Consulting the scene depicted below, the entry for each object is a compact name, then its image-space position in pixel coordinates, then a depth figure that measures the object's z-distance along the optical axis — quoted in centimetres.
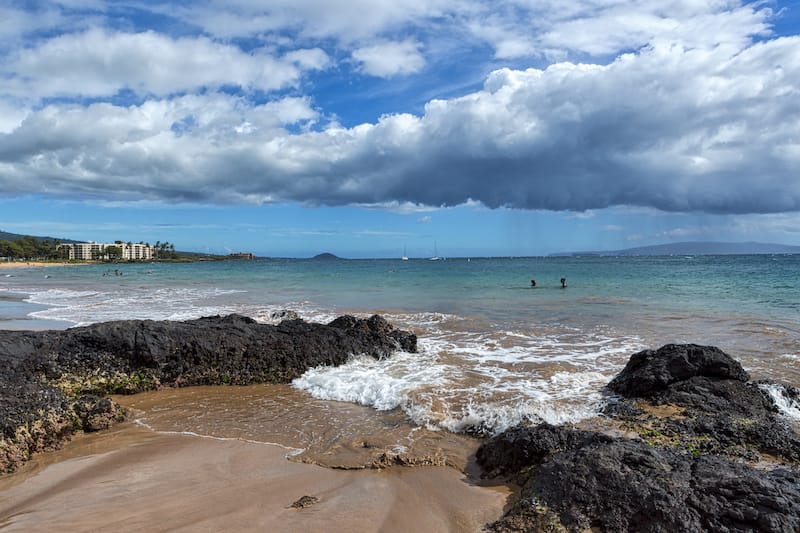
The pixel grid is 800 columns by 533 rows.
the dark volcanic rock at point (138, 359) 758
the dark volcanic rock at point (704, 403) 654
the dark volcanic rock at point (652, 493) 412
